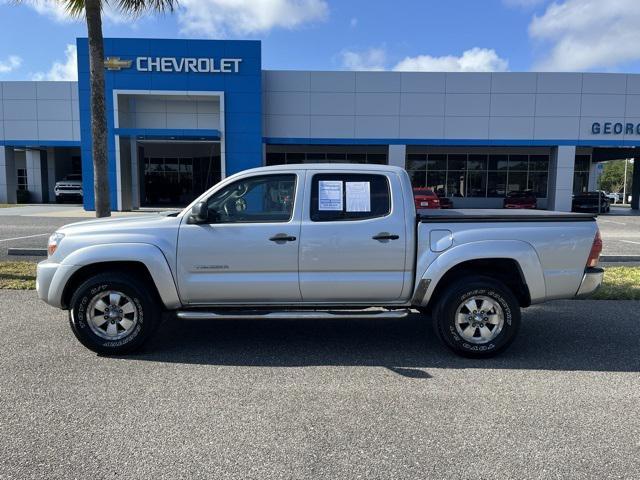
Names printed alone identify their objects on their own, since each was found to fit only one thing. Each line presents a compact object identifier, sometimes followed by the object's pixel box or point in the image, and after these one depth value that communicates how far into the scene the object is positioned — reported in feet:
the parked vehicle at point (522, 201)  88.74
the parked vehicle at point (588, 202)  91.56
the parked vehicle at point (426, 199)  60.49
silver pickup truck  15.88
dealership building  84.53
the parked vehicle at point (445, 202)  83.77
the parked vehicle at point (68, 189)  106.52
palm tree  30.50
